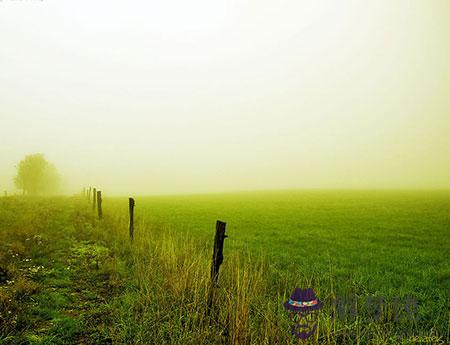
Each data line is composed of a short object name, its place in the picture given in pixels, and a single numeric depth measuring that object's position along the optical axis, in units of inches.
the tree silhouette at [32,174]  2672.2
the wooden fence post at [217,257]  218.5
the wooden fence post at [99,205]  751.5
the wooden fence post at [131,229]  488.1
